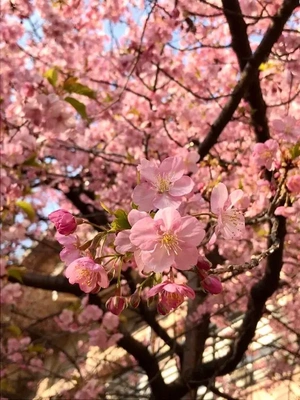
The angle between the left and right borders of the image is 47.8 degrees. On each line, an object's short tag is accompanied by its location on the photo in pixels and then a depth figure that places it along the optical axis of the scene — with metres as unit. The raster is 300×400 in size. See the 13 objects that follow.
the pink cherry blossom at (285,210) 0.26
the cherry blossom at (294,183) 0.24
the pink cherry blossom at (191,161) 0.37
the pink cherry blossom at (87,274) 0.17
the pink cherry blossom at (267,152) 0.28
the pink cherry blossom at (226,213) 0.18
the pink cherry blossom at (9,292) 1.00
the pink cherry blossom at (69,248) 0.18
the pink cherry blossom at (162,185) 0.17
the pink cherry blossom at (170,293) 0.16
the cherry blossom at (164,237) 0.16
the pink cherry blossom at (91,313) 1.05
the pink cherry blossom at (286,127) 0.28
